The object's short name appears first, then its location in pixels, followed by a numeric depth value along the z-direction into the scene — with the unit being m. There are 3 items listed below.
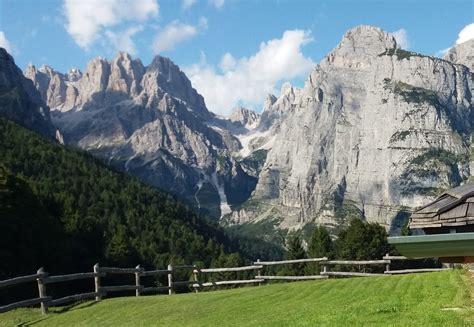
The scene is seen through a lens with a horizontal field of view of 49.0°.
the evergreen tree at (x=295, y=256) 75.69
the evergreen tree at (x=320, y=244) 77.88
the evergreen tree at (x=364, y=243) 71.50
